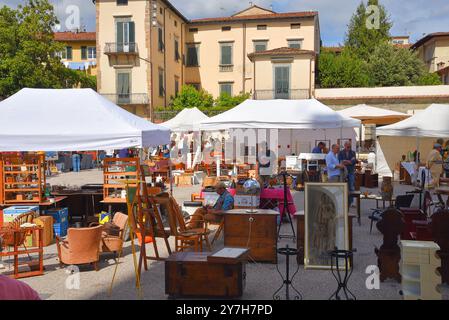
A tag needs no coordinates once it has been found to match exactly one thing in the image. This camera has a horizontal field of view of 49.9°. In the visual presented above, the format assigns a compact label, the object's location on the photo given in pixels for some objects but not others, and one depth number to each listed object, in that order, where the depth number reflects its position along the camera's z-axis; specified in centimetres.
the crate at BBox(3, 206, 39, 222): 844
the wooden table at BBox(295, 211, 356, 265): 668
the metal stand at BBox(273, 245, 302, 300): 523
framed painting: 621
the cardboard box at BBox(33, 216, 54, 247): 828
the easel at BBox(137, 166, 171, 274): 592
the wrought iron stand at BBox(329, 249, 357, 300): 517
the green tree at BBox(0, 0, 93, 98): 2956
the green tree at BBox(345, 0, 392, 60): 4541
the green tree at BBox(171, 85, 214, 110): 3412
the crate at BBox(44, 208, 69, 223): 886
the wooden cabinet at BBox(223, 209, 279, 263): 686
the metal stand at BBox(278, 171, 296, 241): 837
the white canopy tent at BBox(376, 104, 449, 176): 1210
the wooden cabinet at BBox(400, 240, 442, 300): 517
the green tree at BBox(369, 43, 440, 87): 3788
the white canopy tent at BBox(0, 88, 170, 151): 819
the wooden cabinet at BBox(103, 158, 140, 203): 944
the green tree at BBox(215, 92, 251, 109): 3388
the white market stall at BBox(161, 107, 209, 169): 1742
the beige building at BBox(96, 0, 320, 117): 3406
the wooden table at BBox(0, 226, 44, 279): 643
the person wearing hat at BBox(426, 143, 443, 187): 1338
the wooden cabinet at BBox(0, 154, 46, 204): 906
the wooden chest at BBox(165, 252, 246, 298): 533
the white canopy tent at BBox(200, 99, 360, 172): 1070
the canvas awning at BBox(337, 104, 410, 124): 1878
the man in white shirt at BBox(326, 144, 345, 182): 1080
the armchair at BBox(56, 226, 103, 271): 657
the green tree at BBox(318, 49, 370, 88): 3641
